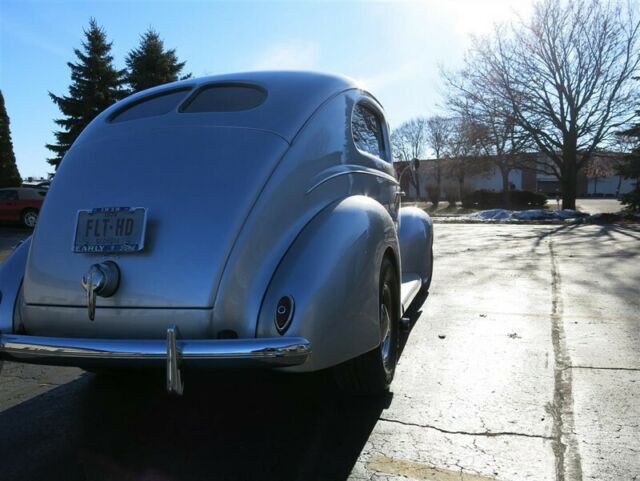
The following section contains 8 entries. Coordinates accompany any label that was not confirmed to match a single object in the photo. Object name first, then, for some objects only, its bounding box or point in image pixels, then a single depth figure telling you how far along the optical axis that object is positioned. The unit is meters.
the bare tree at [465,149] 29.77
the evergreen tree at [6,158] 31.38
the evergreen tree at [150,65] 32.62
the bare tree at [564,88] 26.64
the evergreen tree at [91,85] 32.12
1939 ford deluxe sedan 2.55
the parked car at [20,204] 20.20
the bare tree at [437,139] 34.95
